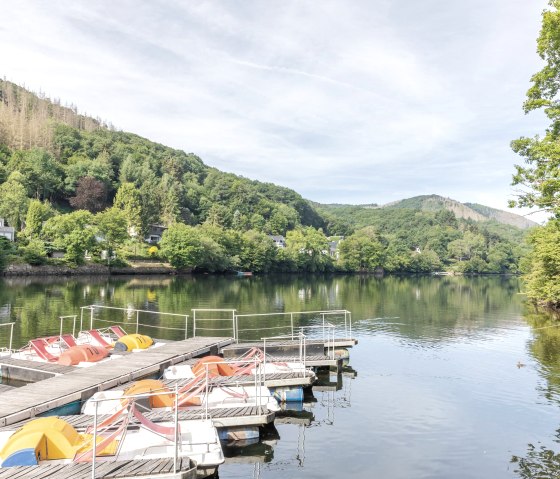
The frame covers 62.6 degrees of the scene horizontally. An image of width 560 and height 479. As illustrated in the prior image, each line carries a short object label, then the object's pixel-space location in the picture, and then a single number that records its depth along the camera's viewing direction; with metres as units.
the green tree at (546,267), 47.12
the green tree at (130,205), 114.38
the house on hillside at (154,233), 123.44
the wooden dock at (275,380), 18.47
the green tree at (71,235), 85.76
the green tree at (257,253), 122.50
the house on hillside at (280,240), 166.75
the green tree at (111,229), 94.88
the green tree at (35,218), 90.75
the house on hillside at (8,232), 85.56
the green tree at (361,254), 153.75
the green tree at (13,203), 96.00
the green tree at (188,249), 101.62
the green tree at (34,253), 79.38
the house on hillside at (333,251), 163.82
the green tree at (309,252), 138.50
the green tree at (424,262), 174.12
